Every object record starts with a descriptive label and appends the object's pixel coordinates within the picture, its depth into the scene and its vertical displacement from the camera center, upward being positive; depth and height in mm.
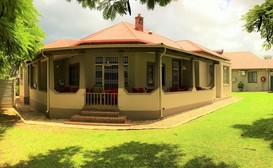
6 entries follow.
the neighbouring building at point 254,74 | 33781 +1134
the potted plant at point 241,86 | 34372 -489
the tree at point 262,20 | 8980 +2382
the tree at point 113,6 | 5309 +1695
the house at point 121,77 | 12258 +368
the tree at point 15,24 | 4441 +1333
